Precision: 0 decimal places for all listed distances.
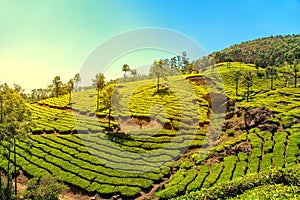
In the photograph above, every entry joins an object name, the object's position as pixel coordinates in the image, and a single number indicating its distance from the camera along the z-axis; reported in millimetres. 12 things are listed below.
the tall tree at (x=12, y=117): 24328
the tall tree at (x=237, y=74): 75625
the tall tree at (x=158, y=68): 63516
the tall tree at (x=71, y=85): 67425
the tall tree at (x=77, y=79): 69162
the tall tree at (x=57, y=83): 70525
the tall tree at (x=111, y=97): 42300
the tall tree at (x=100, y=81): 50906
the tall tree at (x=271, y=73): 73444
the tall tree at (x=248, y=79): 61509
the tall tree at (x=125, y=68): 75562
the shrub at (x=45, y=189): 25142
